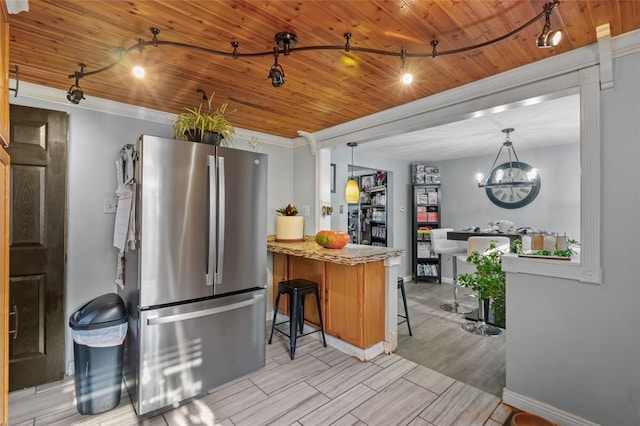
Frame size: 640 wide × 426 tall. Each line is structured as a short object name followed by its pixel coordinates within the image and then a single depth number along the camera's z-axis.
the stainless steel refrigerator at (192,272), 1.99
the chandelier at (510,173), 4.27
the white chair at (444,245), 4.69
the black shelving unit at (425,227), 5.66
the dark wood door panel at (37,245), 2.29
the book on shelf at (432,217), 5.74
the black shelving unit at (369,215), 5.84
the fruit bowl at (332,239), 2.99
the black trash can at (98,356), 2.00
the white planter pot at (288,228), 3.55
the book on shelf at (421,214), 5.75
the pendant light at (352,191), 3.72
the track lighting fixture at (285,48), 1.67
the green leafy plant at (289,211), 3.62
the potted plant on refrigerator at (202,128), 2.33
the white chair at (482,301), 3.35
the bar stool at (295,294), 2.72
